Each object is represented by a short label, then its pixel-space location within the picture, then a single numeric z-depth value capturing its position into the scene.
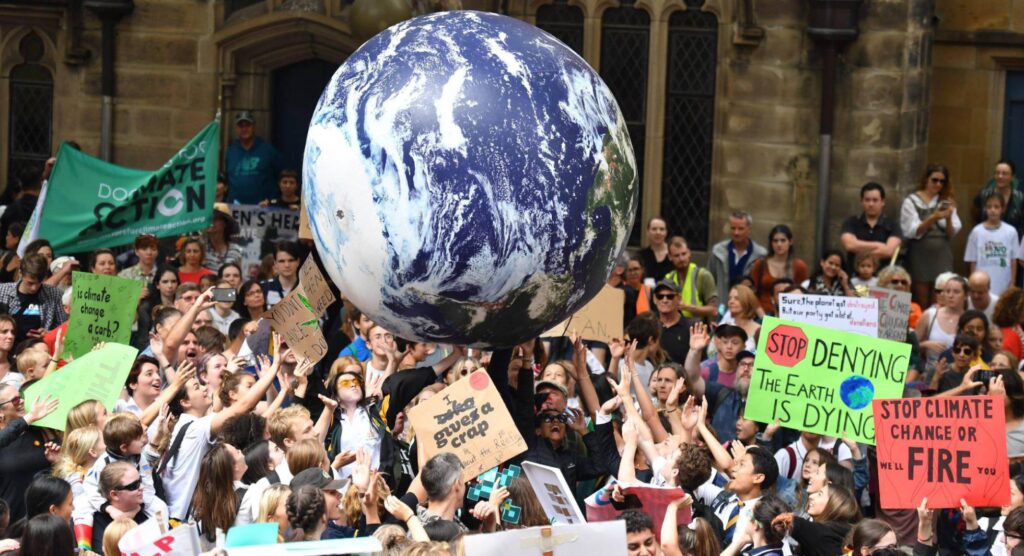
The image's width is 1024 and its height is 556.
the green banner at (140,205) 14.79
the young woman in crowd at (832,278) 14.16
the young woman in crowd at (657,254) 15.12
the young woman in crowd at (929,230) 15.55
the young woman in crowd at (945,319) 13.62
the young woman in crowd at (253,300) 13.30
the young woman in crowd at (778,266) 14.72
